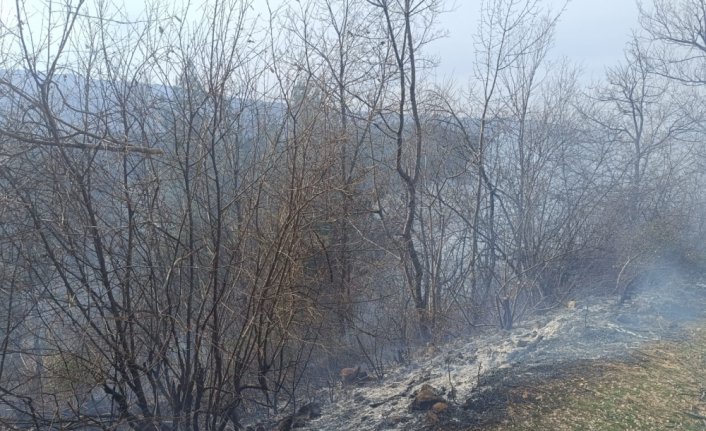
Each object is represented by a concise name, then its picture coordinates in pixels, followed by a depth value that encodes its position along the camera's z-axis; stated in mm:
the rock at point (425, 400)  5145
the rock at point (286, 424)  5578
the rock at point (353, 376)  7251
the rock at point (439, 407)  4968
